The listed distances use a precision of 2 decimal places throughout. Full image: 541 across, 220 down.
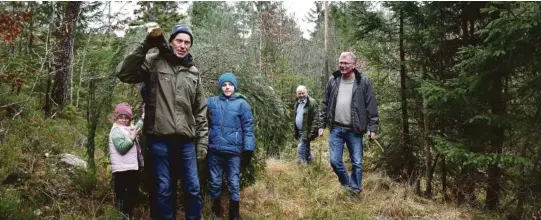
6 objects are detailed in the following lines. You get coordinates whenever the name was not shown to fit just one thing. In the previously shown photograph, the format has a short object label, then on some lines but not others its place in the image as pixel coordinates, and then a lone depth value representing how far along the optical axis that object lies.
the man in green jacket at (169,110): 3.90
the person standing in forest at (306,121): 9.47
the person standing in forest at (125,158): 4.58
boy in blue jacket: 4.76
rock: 6.32
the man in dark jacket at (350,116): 5.88
